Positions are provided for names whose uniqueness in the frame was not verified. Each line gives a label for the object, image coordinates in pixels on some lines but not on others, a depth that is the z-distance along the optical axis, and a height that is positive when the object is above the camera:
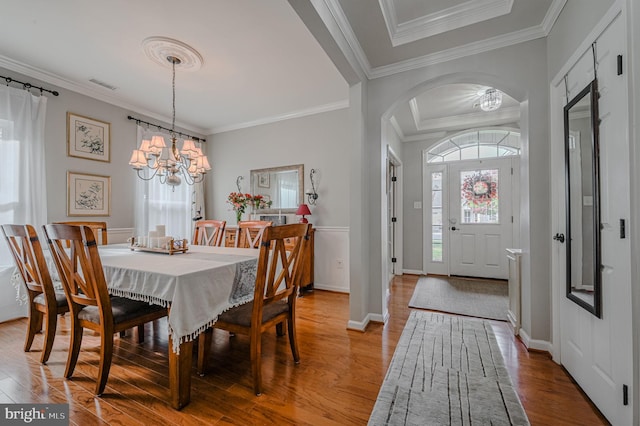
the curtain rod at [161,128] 3.86 +1.40
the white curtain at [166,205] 3.88 +0.17
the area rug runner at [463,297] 3.04 -1.10
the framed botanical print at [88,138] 3.22 +0.99
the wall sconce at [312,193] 4.02 +0.33
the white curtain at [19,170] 2.72 +0.49
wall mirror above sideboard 4.16 +0.46
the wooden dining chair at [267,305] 1.59 -0.62
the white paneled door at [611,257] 1.23 -0.21
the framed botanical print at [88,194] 3.22 +0.28
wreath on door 4.59 +0.43
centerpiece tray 2.15 -0.27
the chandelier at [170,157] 2.34 +0.54
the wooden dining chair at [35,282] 1.81 -0.48
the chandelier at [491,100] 3.20 +1.38
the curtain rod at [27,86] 2.73 +1.41
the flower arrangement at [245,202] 4.15 +0.21
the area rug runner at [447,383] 1.42 -1.08
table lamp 3.66 +0.05
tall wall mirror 1.47 +0.09
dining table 1.40 -0.43
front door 4.50 -0.06
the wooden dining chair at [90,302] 1.50 -0.53
